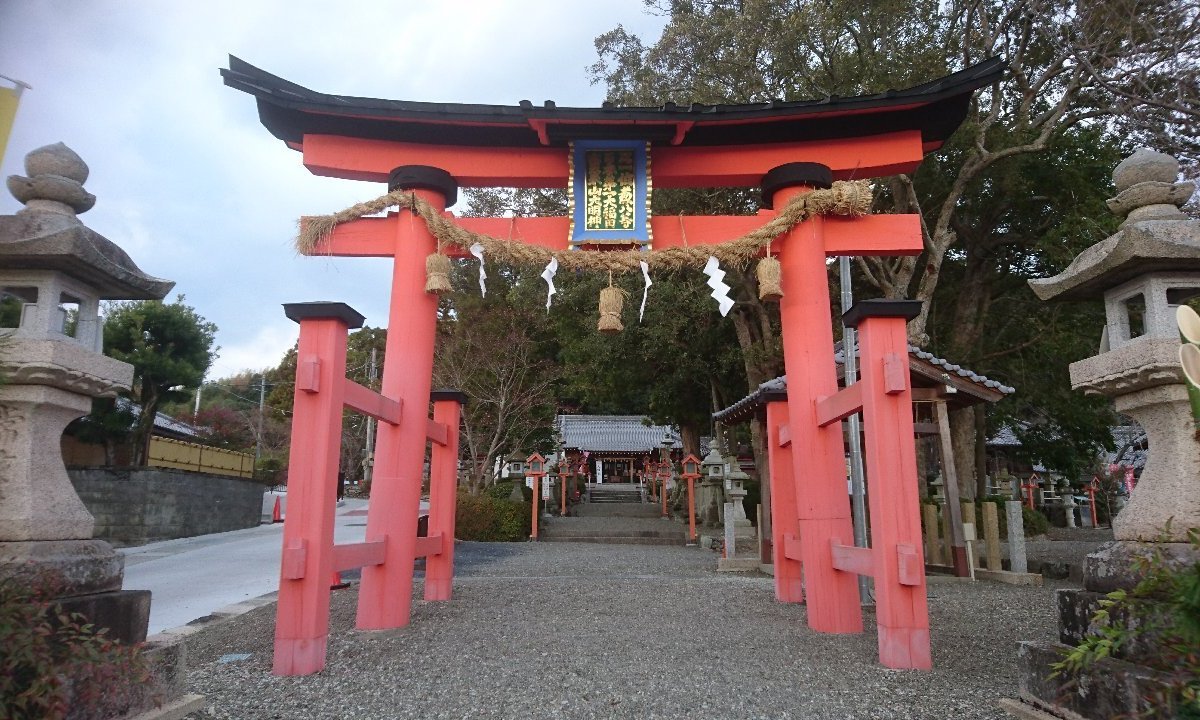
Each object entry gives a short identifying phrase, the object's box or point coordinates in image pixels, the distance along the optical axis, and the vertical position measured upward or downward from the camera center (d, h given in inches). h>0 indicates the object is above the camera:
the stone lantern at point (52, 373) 109.2 +17.5
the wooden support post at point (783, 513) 234.7 -10.7
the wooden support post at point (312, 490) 148.2 -2.1
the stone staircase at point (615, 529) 604.1 -43.9
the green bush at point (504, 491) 662.1 -10.5
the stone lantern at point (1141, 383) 108.2 +16.5
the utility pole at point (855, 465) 251.4 +5.5
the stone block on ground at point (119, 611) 106.9 -20.6
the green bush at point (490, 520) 560.4 -31.9
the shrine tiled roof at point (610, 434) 1296.8 +87.1
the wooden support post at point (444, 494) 241.6 -4.8
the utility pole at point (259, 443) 1137.4 +59.1
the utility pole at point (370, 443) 858.5 +59.6
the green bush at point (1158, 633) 78.5 -19.7
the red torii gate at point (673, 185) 196.1 +90.9
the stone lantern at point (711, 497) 625.2 -16.1
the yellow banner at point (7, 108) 86.9 +45.6
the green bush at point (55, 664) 79.1 -23.2
